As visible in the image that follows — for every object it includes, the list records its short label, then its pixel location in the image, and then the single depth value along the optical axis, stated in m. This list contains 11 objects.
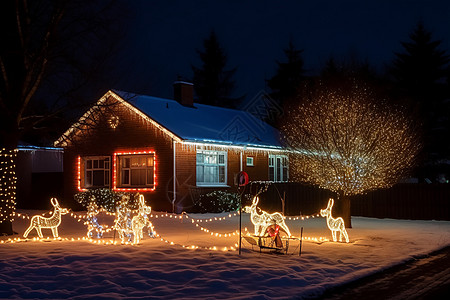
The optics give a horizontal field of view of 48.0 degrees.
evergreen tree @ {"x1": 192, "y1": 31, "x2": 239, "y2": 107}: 59.91
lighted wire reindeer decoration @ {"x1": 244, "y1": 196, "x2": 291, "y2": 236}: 13.86
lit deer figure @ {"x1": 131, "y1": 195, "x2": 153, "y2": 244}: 13.46
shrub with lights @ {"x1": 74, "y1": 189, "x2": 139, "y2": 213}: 24.69
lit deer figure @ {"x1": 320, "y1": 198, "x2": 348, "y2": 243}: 14.16
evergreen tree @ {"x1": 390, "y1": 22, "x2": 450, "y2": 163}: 37.81
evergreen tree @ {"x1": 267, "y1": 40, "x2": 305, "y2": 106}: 57.12
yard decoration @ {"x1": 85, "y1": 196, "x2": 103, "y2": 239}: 14.50
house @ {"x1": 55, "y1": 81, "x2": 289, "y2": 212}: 24.02
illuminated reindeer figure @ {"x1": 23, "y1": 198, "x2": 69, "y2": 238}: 14.12
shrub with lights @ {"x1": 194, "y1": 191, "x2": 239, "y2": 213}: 23.81
